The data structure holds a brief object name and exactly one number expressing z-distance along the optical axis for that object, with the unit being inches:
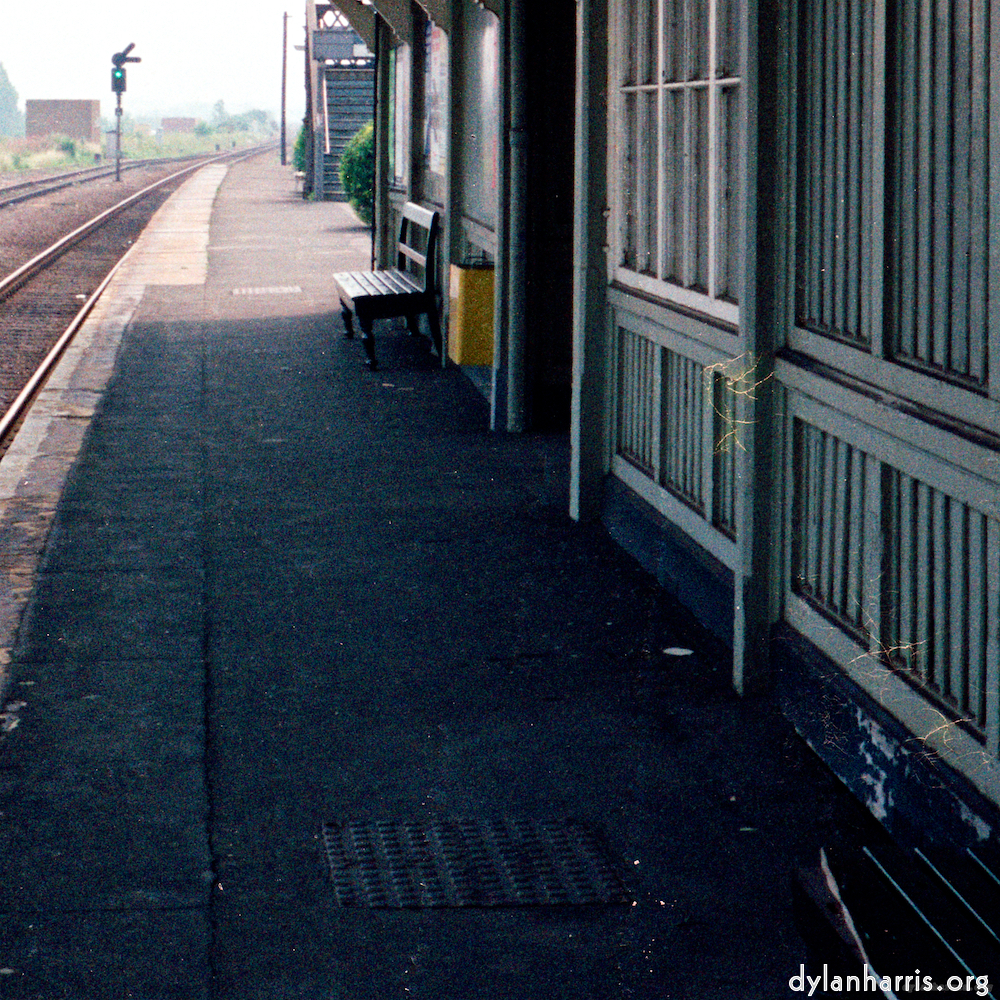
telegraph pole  2519.7
